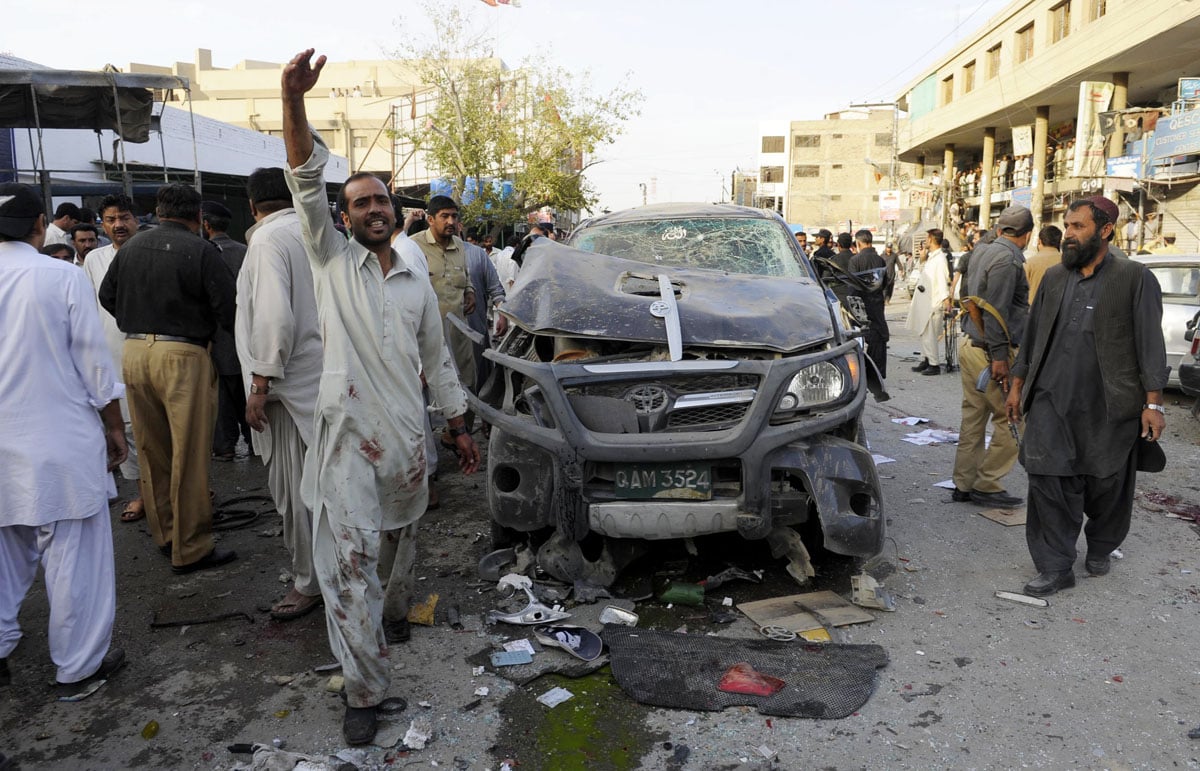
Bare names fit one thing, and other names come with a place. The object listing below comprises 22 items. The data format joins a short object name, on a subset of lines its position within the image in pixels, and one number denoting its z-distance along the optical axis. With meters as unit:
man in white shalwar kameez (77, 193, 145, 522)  5.40
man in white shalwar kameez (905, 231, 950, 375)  10.93
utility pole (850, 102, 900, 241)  44.25
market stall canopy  8.13
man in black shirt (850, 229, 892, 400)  9.20
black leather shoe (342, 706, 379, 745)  2.80
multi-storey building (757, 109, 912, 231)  72.25
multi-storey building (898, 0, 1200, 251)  19.45
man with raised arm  2.85
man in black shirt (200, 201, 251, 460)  5.93
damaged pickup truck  3.65
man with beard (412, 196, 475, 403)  6.24
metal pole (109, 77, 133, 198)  8.16
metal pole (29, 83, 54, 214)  8.29
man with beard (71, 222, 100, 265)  6.95
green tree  27.41
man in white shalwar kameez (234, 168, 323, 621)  3.66
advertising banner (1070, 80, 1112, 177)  21.95
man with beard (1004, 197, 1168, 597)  3.92
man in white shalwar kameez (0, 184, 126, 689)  3.09
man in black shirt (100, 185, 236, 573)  4.31
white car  8.32
